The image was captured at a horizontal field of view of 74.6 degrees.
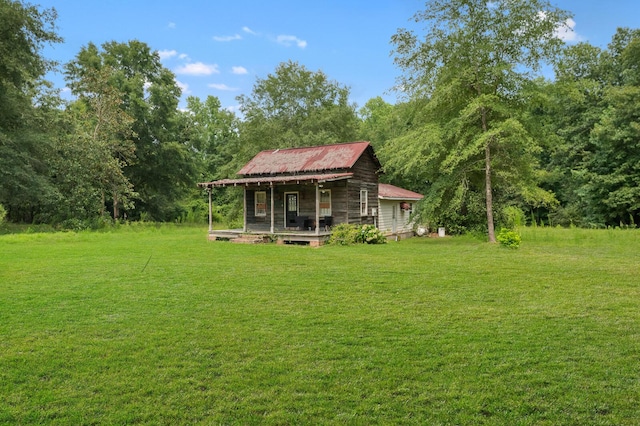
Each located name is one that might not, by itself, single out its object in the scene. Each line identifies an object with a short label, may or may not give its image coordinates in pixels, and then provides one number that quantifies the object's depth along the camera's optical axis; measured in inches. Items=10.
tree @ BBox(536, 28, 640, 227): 1008.9
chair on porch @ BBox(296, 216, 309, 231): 708.7
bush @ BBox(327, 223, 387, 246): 642.2
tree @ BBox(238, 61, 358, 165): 1179.9
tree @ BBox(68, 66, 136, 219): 947.3
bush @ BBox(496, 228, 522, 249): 552.4
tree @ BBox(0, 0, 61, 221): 781.0
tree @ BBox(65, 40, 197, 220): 1196.5
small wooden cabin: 711.7
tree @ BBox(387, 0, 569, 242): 584.7
